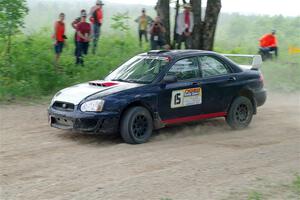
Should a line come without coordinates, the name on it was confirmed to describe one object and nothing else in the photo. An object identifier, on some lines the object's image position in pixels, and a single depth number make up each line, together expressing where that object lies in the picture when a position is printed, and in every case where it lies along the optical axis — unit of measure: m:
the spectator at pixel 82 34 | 17.05
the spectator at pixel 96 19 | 18.90
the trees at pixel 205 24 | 16.19
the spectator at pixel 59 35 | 16.78
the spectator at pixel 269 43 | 22.84
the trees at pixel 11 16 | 15.11
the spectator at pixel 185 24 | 18.09
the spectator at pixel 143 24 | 21.09
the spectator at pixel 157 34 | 18.02
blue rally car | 9.53
